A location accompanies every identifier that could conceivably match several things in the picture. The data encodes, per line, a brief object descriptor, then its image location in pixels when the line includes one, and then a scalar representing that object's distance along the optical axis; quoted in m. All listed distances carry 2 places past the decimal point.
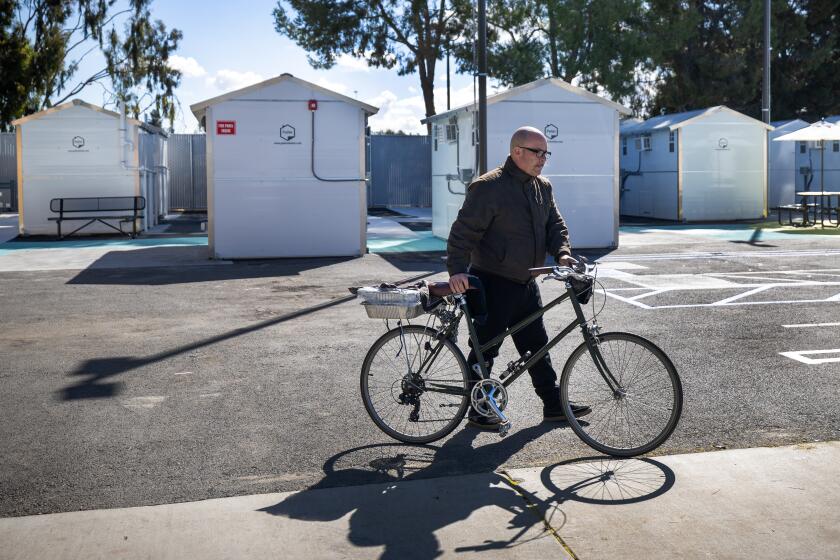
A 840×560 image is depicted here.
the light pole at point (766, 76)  27.34
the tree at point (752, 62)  43.38
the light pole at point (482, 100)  16.14
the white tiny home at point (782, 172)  29.77
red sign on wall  16.56
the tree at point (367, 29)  37.31
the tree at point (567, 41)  37.00
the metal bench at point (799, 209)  23.17
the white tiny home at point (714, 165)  25.88
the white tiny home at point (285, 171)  16.62
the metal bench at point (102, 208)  21.28
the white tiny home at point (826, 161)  30.03
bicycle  5.40
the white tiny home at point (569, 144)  18.11
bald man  5.77
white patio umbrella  24.00
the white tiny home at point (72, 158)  21.17
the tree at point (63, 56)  41.78
